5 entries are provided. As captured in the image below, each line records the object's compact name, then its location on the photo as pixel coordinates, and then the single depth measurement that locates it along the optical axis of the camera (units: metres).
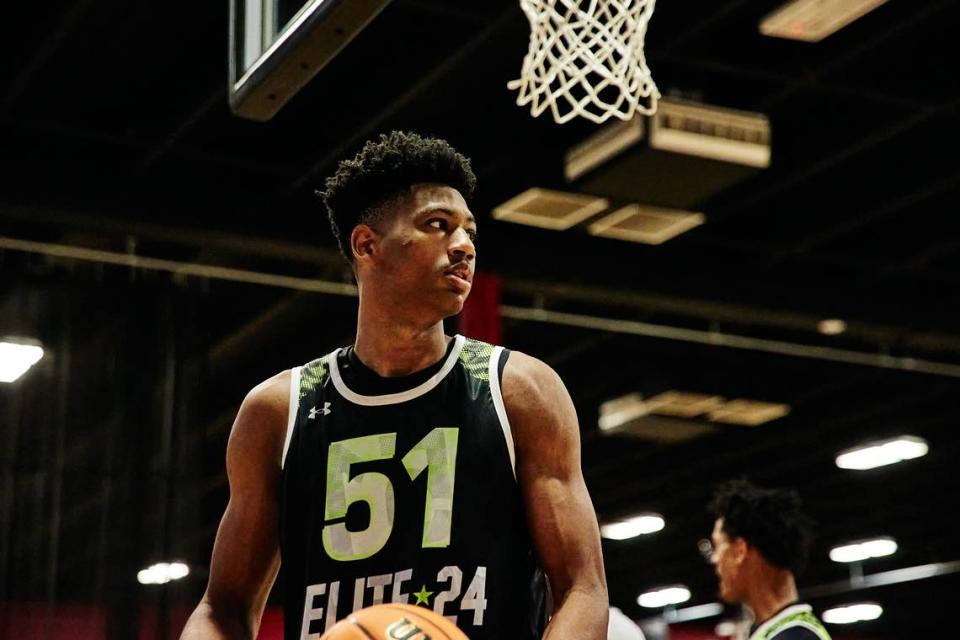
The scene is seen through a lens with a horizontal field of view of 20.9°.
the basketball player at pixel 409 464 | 4.25
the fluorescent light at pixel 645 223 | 13.97
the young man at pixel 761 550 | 9.48
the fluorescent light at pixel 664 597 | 35.08
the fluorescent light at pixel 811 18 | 10.71
